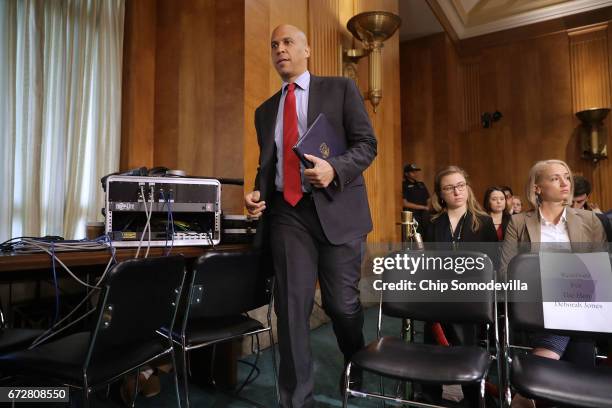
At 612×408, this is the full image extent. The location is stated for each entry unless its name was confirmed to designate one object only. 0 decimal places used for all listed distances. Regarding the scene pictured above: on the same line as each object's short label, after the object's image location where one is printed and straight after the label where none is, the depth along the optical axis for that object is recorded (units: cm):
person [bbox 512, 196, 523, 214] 532
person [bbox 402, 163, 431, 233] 536
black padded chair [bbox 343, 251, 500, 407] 128
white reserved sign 152
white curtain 249
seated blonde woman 198
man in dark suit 154
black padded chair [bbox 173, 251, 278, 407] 157
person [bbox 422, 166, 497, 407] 221
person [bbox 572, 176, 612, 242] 367
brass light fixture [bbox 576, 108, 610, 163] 614
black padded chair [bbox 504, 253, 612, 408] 118
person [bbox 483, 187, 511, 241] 344
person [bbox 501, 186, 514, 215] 497
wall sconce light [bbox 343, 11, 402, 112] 359
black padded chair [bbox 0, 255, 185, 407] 120
